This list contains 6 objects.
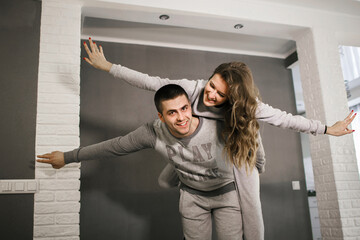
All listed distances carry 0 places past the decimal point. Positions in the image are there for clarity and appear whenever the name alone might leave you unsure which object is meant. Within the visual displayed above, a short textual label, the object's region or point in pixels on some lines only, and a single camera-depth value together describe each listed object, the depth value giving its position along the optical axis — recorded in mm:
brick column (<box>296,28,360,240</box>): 3178
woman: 1897
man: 1937
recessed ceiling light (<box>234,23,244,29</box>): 3545
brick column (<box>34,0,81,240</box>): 2533
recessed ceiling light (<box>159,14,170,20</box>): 3312
